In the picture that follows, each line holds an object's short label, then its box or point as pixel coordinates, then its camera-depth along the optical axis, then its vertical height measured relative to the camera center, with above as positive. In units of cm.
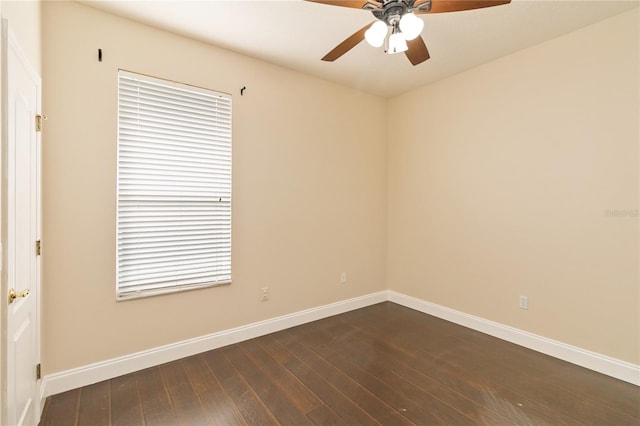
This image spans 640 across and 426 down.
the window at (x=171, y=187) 248 +23
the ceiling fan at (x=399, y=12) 171 +121
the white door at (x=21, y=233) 140 -11
